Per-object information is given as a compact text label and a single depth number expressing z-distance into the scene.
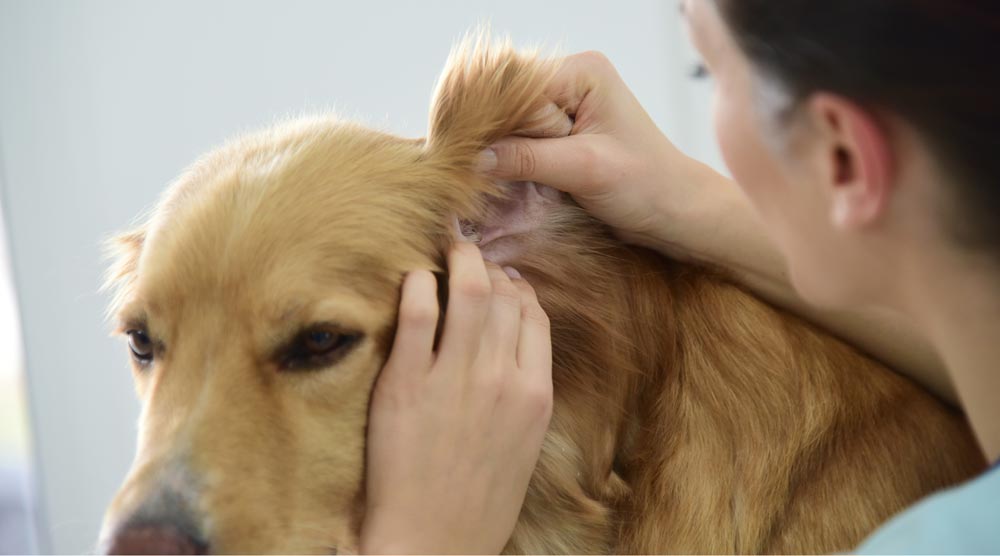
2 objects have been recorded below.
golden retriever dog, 0.93
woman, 0.62
